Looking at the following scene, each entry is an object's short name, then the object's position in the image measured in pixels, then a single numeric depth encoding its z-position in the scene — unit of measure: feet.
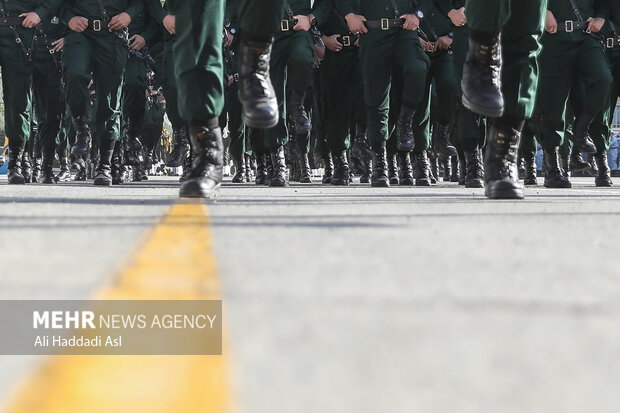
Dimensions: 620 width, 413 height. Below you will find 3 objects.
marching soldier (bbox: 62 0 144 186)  52.13
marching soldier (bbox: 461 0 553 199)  29.30
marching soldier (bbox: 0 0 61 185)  56.03
